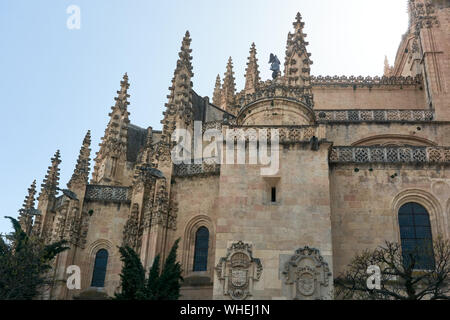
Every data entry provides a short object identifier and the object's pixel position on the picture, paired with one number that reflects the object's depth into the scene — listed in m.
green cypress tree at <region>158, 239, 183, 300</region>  17.86
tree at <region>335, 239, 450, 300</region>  15.50
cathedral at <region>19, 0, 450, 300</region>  19.08
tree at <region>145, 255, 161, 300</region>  17.34
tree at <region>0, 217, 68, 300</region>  19.42
